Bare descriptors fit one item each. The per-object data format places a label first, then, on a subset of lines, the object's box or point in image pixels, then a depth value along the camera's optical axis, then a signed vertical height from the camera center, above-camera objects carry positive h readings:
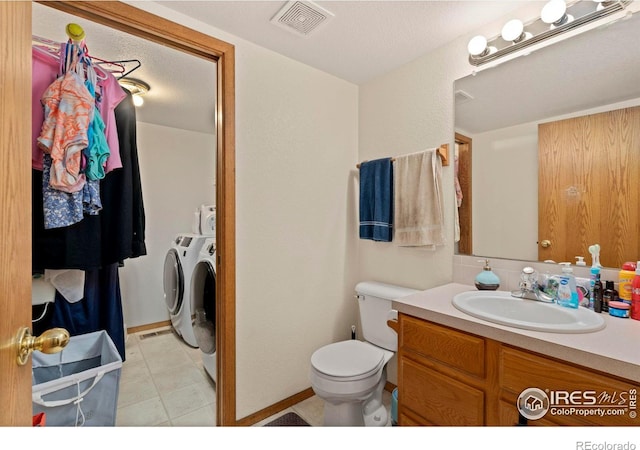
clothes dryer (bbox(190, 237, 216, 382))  2.17 -0.63
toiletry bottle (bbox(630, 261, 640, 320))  1.06 -0.27
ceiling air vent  1.42 +1.02
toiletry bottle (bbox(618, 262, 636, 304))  1.12 -0.22
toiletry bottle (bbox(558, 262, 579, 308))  1.20 -0.28
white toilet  1.46 -0.74
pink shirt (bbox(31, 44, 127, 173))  1.34 +0.62
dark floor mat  1.73 -1.17
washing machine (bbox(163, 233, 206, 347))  2.52 -0.52
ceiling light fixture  2.10 +0.98
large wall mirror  1.21 +0.34
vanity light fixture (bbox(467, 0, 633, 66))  1.23 +0.87
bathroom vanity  0.82 -0.48
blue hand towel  1.96 +0.15
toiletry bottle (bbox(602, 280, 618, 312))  1.16 -0.29
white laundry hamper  1.40 -0.84
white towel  1.74 +0.13
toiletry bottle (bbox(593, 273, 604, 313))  1.16 -0.29
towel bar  1.73 +0.40
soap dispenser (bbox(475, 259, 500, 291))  1.47 -0.29
